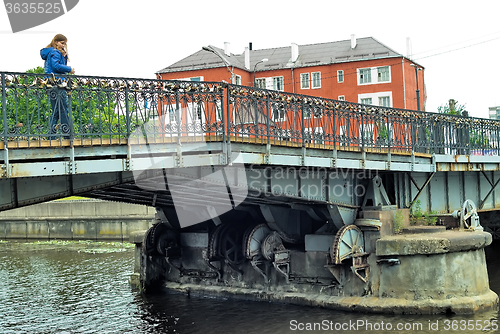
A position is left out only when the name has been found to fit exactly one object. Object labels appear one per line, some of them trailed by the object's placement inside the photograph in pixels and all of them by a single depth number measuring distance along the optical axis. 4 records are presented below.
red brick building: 52.56
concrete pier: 17.39
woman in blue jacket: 12.68
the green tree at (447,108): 78.81
